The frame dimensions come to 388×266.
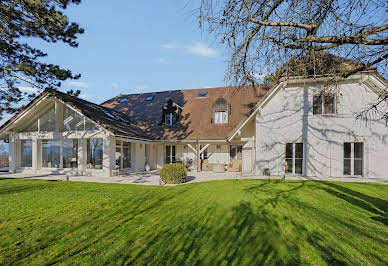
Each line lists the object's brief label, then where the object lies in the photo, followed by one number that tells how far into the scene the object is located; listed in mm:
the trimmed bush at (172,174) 11695
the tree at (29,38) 9172
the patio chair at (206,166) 17625
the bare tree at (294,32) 3695
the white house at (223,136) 13297
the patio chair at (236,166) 16656
